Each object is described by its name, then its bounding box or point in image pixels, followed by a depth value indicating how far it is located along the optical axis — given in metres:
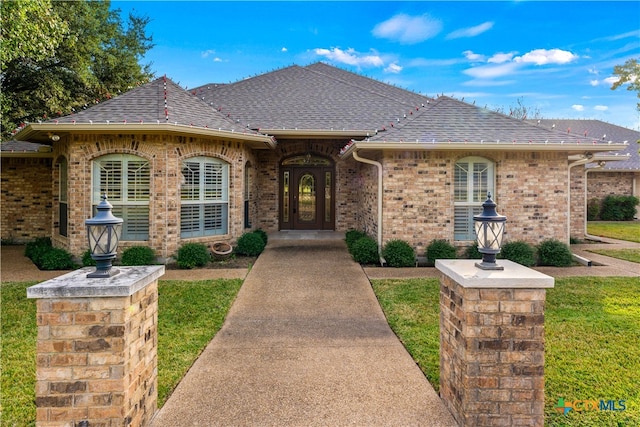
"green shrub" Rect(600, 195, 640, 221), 17.27
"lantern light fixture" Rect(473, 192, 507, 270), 2.68
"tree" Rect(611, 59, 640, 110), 8.79
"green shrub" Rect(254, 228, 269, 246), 10.14
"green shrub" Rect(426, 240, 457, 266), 7.88
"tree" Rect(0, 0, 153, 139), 12.98
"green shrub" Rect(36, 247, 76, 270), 7.57
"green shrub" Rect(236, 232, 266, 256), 8.81
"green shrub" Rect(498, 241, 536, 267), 7.78
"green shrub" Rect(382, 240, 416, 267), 7.82
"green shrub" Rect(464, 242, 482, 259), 8.10
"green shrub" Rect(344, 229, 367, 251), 9.84
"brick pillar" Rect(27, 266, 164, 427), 2.22
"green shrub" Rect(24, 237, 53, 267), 8.18
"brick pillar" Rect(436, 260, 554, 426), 2.47
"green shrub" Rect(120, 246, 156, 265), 7.33
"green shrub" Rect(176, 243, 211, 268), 7.64
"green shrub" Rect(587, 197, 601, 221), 17.44
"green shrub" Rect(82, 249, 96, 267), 7.42
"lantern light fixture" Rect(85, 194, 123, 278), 2.44
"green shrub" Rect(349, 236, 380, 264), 8.06
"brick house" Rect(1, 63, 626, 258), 7.74
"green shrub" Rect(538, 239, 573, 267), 7.98
